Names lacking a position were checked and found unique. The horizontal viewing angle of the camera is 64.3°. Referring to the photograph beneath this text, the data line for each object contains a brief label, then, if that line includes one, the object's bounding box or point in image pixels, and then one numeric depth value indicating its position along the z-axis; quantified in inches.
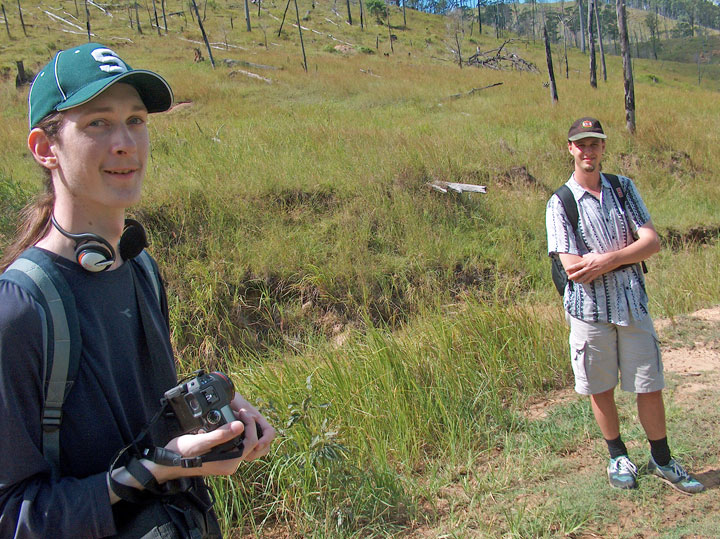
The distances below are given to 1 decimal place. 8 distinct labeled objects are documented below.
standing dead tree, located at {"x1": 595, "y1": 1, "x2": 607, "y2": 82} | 1342.3
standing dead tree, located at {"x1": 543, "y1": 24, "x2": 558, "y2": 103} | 677.9
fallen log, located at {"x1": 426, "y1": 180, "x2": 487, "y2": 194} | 345.7
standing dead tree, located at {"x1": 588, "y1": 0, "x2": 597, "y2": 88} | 930.8
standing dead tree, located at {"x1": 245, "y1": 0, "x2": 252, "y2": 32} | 1646.2
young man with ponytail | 49.2
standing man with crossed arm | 126.9
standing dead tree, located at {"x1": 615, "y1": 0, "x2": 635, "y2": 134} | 539.2
